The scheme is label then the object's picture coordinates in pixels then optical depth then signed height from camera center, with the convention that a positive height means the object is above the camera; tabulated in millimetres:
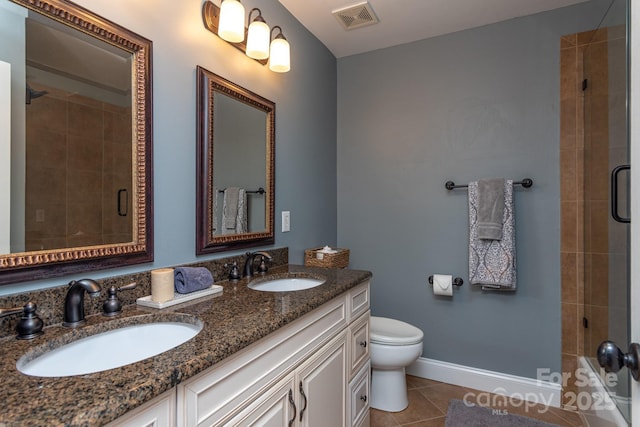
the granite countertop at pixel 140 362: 526 -313
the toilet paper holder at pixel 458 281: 2301 -483
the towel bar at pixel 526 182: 2104 +195
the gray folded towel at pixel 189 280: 1199 -244
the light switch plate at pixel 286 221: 2029 -46
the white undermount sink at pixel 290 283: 1661 -362
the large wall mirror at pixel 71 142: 883 +225
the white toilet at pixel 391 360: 1957 -883
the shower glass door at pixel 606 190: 1319 +112
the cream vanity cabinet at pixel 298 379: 797 -522
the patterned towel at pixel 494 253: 2100 -267
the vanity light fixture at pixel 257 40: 1449 +861
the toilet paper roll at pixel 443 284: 2297 -505
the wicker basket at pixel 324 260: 2135 -305
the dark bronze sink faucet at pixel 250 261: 1634 -237
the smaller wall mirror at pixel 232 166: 1447 +242
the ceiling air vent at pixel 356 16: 2035 +1281
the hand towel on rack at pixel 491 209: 2105 +25
